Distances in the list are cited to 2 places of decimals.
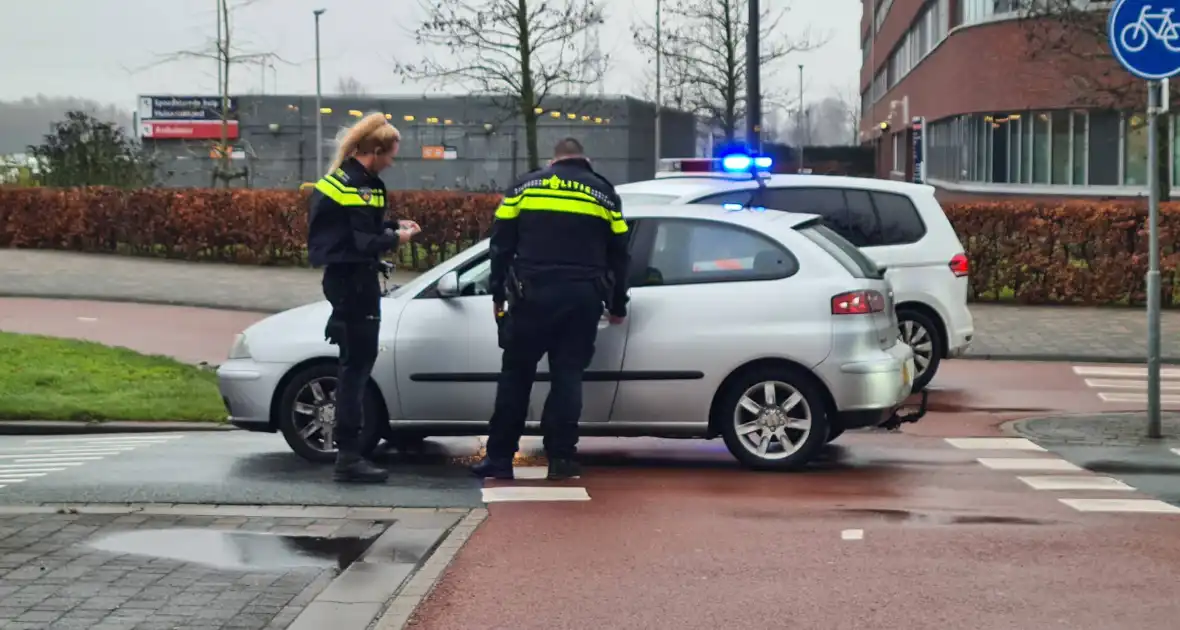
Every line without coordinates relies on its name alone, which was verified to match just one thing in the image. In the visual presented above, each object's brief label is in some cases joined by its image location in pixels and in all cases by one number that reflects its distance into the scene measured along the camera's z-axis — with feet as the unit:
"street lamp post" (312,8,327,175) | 150.82
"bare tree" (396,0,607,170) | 99.40
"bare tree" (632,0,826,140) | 137.59
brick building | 92.25
